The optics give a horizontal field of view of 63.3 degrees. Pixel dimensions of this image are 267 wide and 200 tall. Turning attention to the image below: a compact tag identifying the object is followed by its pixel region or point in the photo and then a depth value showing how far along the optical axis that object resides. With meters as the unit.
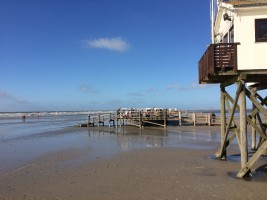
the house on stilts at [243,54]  8.26
